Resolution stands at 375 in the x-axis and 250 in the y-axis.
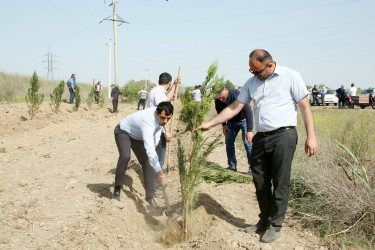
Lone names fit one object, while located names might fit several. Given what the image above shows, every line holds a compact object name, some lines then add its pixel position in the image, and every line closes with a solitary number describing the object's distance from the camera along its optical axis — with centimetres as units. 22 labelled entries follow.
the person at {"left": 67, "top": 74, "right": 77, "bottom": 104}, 1875
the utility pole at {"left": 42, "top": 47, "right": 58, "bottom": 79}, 6091
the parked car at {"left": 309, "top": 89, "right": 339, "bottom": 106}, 2962
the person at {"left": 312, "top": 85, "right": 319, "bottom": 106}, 2890
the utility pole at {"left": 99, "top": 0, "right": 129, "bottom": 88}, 2991
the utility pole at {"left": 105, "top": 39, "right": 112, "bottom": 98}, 3397
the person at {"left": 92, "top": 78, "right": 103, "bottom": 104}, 2244
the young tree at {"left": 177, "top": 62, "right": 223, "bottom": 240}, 392
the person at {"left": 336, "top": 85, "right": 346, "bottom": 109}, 2306
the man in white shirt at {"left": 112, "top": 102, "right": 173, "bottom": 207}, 436
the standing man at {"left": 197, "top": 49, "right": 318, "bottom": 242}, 357
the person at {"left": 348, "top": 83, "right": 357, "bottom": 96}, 2314
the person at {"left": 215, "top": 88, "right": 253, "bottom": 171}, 631
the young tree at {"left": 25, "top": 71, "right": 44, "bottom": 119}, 1404
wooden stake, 671
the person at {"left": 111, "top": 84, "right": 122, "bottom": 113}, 1932
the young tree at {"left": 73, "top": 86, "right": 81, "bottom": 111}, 1803
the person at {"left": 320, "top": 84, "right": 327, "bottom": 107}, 2847
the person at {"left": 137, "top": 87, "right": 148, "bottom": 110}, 2028
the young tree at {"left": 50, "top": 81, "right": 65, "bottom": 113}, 1593
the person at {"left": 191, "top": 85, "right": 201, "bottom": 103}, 906
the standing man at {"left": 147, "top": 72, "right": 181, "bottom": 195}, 564
